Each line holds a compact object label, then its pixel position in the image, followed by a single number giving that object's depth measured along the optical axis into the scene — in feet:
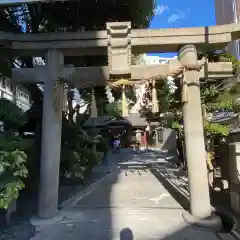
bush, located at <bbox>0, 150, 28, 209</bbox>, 11.50
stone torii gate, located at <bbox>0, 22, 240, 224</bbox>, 15.15
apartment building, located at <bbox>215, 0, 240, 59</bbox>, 48.02
